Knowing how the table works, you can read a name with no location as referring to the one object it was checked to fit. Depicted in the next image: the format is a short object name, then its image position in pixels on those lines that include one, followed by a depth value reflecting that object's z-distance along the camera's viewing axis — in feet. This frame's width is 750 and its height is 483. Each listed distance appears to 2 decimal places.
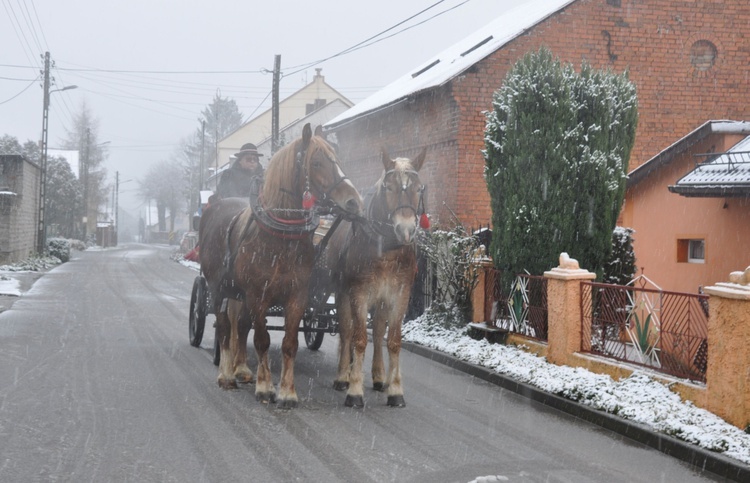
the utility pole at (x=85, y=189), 198.80
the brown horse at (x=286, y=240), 22.79
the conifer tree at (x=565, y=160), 32.14
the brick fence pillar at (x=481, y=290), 36.88
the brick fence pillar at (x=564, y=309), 28.53
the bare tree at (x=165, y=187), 349.82
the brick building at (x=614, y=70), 50.75
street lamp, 109.50
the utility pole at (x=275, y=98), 83.53
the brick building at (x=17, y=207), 94.99
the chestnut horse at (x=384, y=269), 23.55
